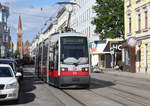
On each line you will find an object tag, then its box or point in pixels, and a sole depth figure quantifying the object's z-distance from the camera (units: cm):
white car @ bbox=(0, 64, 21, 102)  927
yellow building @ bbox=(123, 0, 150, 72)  3086
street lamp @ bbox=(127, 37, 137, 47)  3253
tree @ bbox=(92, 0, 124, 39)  3861
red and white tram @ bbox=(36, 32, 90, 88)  1399
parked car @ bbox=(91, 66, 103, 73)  3722
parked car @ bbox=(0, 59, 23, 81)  1608
